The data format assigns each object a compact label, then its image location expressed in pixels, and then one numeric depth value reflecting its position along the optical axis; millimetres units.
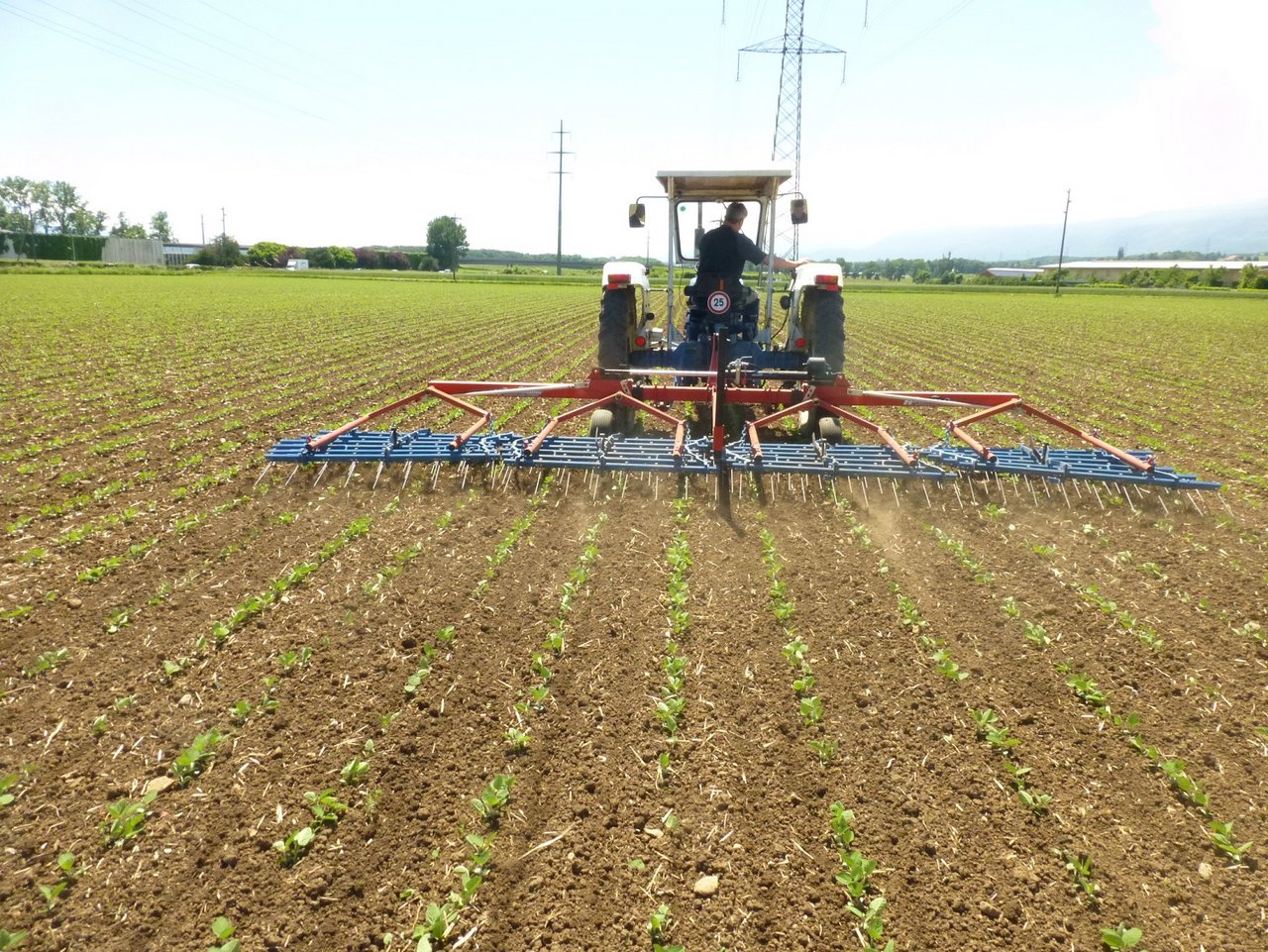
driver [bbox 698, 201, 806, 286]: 6543
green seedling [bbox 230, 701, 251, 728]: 2876
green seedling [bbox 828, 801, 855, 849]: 2363
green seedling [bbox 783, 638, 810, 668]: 3322
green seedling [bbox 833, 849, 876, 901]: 2174
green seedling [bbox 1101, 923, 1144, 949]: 1984
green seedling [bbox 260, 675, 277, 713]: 2961
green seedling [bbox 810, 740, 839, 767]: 2719
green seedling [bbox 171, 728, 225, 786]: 2588
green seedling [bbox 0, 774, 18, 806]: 2429
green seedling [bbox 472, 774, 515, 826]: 2449
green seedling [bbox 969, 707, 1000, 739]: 2873
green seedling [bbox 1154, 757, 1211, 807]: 2496
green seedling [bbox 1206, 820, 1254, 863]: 2285
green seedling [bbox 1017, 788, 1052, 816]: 2482
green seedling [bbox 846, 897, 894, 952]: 2023
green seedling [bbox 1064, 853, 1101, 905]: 2164
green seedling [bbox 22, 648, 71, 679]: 3164
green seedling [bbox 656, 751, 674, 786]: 2637
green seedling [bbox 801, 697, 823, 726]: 2936
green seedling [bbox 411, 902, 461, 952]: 2006
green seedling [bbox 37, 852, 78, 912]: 2084
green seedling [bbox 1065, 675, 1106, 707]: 3039
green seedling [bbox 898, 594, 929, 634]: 3627
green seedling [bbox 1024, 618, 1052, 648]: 3466
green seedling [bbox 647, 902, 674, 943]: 2041
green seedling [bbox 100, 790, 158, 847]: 2318
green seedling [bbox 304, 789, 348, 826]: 2410
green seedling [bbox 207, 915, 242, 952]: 1963
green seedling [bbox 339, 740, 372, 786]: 2592
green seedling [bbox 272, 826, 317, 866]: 2271
